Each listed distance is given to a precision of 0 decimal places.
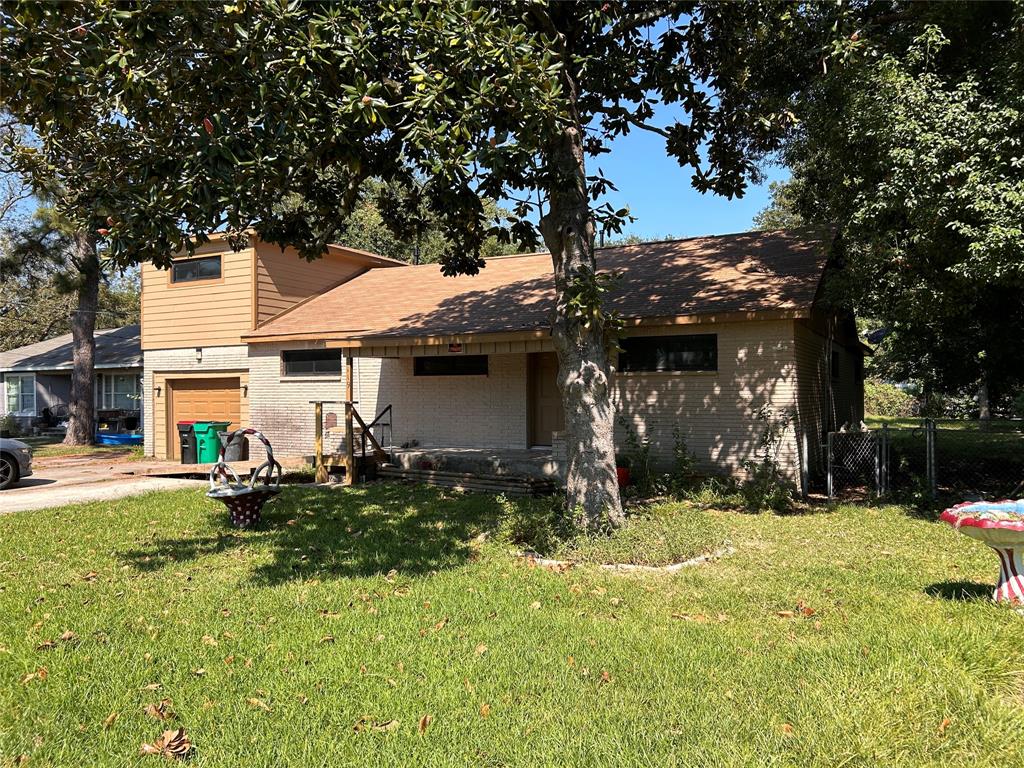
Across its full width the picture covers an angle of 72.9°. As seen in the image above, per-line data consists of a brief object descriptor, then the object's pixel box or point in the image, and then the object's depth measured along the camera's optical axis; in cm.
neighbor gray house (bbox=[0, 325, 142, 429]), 2592
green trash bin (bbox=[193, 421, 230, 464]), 1574
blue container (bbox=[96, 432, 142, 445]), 2328
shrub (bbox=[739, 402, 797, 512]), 1011
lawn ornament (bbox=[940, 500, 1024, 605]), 480
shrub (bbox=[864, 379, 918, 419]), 3606
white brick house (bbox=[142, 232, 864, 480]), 1139
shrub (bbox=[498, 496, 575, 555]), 733
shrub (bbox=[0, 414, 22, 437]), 2705
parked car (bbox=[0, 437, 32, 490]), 1247
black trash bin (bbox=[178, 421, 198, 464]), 1580
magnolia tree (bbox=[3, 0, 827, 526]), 582
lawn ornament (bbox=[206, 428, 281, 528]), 827
